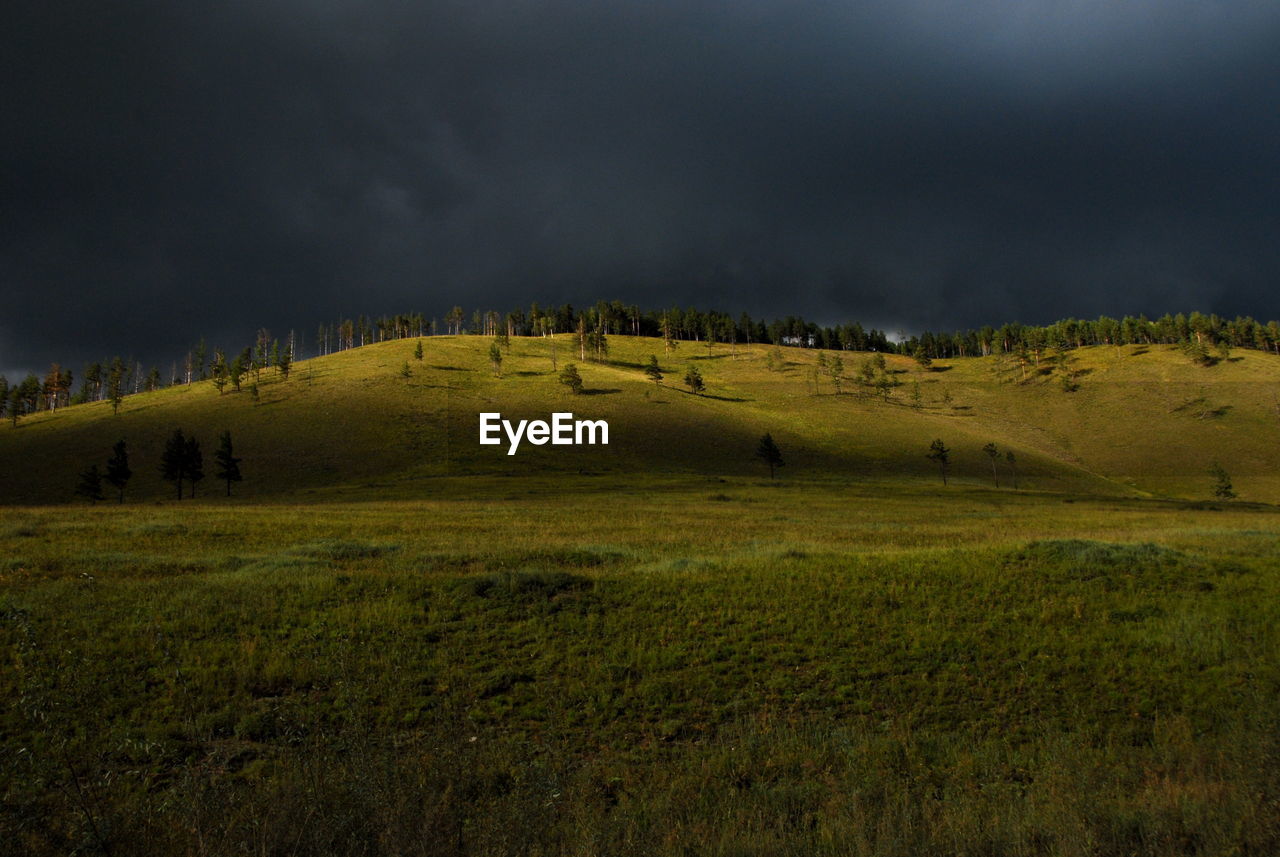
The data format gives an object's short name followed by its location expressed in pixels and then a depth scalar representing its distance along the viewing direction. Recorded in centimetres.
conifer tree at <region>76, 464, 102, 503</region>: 7394
